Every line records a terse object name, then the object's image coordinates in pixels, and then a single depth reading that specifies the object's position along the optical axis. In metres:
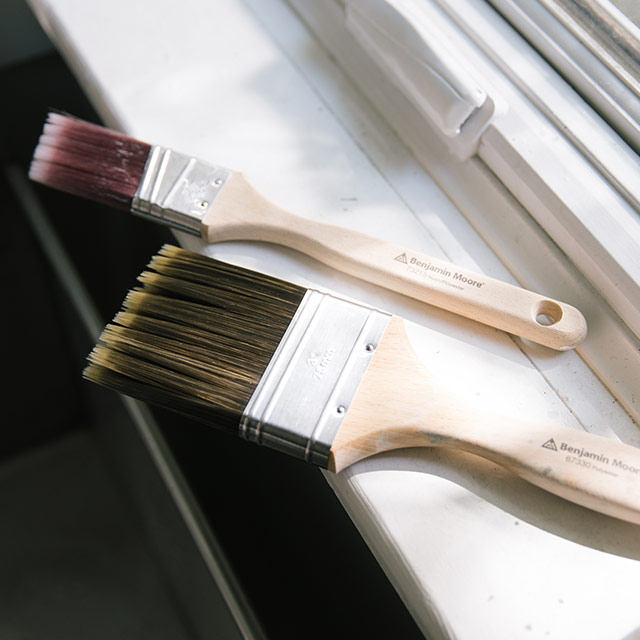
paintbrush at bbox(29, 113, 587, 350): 0.63
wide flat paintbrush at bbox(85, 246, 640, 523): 0.53
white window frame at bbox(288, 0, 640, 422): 0.62
